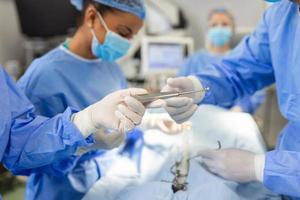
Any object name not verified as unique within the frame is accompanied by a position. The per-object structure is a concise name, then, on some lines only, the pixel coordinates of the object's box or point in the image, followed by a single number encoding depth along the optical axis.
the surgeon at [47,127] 0.93
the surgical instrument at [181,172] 1.07
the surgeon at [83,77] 1.27
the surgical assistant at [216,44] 2.81
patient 1.06
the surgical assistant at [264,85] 0.98
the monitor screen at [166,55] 3.17
